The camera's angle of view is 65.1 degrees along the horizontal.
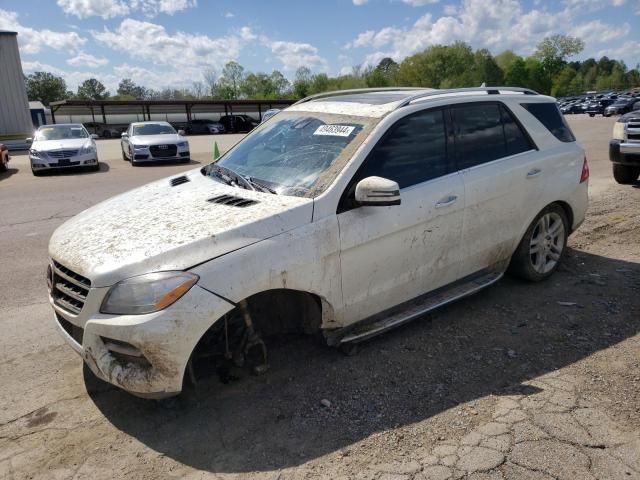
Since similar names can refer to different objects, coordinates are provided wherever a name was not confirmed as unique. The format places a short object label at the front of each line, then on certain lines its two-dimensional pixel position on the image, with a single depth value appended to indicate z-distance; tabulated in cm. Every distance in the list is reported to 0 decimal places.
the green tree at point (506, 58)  11381
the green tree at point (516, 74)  10369
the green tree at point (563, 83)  10712
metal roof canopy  4859
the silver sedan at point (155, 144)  1725
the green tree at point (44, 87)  8306
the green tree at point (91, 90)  10484
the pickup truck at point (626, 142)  880
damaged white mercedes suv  274
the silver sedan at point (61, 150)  1518
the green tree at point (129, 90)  11754
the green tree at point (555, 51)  11012
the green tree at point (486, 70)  9681
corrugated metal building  3117
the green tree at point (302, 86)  9306
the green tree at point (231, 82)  10206
